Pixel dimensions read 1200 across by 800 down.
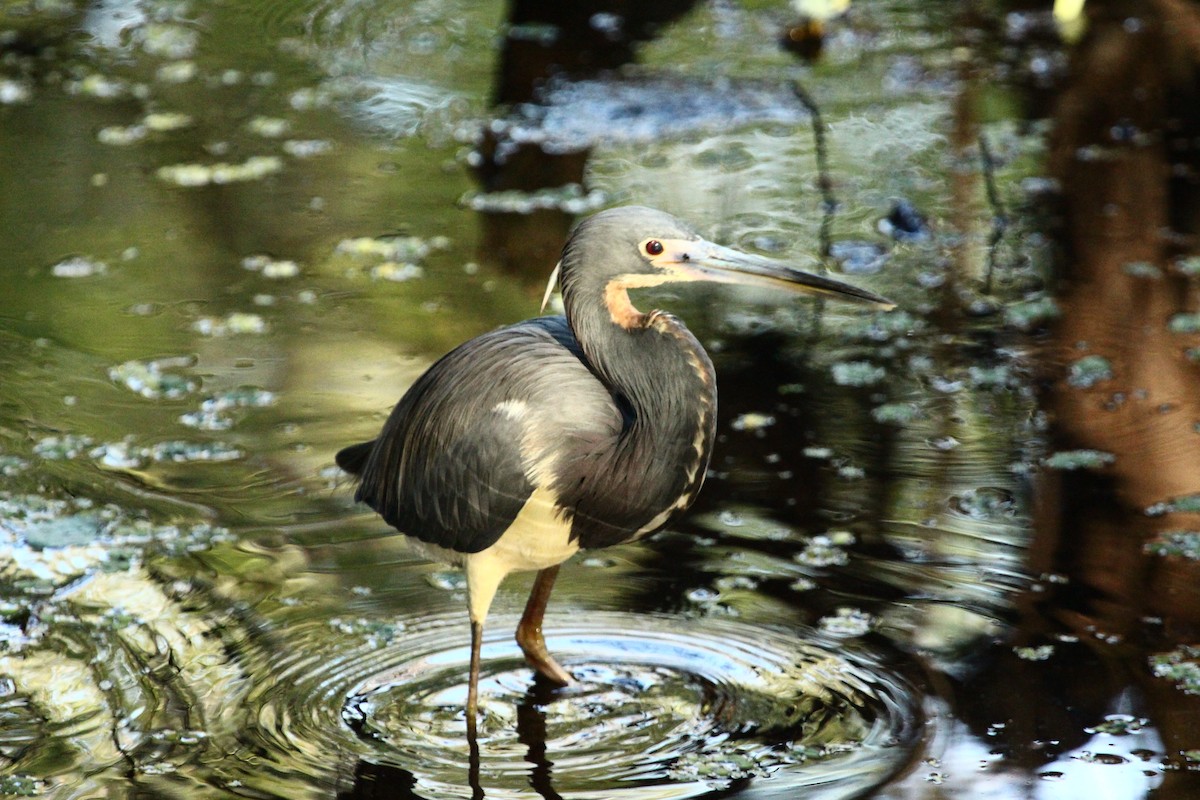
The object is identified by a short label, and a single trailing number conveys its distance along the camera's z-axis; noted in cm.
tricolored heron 759
